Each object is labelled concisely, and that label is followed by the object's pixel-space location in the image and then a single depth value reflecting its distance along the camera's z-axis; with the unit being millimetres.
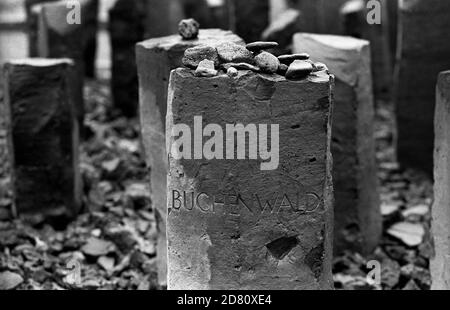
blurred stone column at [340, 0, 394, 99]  7656
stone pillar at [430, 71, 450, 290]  4062
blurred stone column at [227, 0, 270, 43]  7566
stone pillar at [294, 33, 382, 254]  5180
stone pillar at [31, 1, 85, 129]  6992
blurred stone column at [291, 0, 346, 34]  8727
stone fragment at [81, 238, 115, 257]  5270
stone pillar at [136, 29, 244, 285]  4484
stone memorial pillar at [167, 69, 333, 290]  3285
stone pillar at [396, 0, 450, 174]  6375
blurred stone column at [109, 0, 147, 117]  7500
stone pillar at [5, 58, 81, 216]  5434
